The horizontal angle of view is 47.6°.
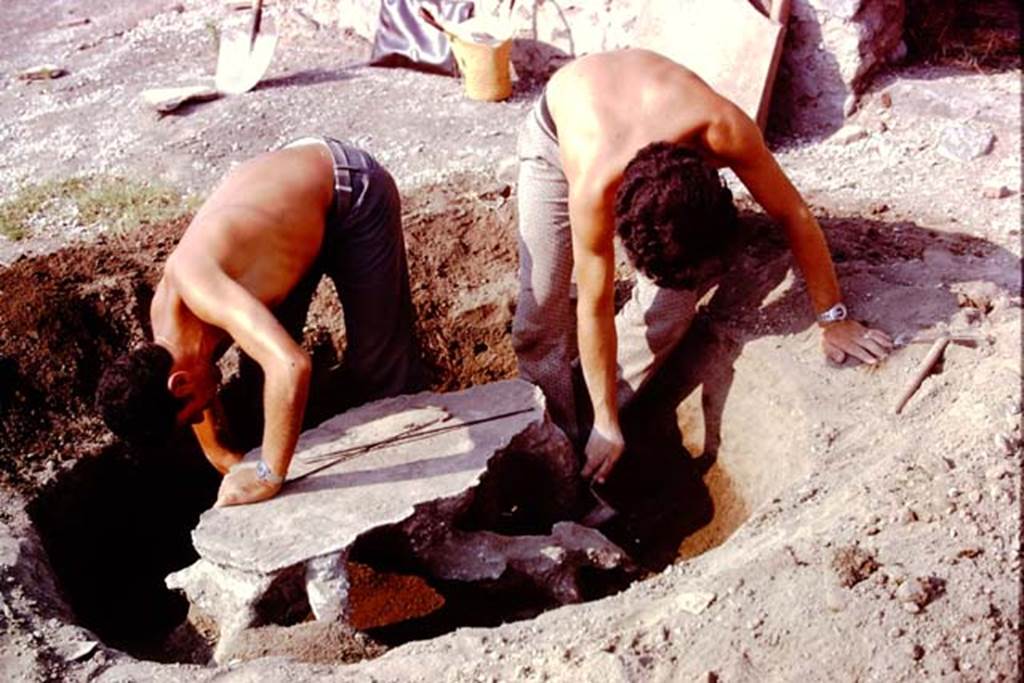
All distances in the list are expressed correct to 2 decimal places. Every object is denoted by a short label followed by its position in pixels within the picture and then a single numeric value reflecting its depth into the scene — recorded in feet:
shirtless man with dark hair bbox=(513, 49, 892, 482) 10.70
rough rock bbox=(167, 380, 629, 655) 10.73
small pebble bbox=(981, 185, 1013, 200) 16.58
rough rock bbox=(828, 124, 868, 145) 19.02
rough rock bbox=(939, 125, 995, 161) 17.97
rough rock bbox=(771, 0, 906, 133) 19.04
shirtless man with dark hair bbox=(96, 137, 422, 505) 10.66
